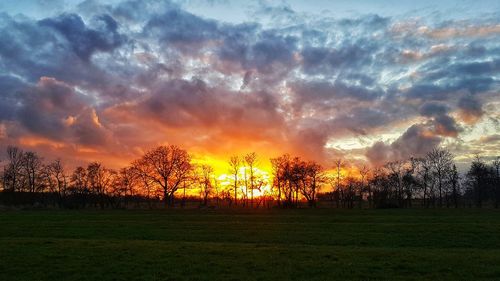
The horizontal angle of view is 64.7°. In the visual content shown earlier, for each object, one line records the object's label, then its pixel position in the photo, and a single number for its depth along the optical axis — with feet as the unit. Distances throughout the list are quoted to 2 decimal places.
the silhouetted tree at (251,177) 433.93
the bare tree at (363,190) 384.31
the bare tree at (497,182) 358.23
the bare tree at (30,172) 403.34
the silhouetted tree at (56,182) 426.92
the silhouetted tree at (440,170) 391.65
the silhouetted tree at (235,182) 443.32
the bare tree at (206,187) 444.64
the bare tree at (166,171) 369.71
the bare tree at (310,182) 376.48
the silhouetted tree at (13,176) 390.21
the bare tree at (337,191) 410.43
